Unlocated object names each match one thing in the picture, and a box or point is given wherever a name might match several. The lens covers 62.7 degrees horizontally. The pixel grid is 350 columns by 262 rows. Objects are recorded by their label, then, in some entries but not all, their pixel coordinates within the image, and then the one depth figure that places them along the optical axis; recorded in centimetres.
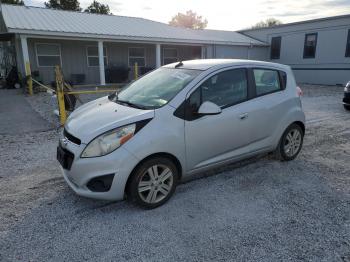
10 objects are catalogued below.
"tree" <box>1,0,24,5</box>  3519
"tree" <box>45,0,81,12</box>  4031
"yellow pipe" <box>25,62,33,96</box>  1303
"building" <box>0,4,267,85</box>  1468
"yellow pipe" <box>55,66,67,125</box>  710
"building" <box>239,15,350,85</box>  1865
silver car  312
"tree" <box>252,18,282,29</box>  6896
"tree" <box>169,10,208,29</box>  7856
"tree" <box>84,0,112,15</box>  4341
